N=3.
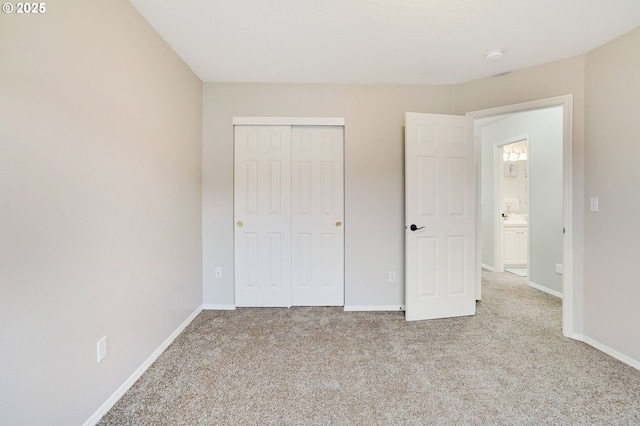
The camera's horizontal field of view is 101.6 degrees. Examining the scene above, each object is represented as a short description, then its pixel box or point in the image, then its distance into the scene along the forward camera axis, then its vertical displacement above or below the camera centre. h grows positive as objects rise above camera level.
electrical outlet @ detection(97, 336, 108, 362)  1.44 -0.77
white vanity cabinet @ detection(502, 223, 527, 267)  4.48 -0.61
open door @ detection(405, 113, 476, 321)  2.59 -0.06
